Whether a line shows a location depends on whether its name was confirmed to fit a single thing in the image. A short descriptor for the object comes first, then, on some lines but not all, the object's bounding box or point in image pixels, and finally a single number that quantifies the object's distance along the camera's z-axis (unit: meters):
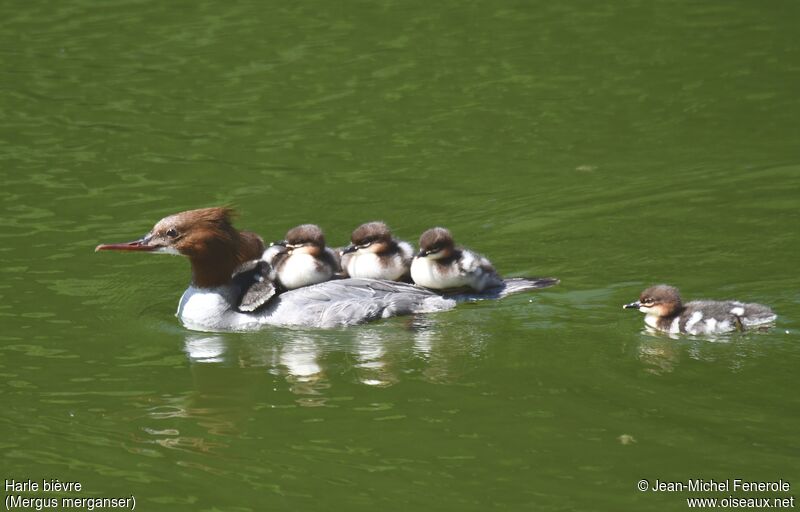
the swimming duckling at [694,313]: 17.09
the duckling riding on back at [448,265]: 18.80
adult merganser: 18.52
